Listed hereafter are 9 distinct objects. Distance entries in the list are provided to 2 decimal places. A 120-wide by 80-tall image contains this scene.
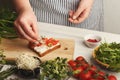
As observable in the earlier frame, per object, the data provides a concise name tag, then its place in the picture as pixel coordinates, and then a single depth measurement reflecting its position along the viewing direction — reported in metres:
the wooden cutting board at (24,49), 1.31
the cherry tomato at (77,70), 1.15
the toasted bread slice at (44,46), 1.32
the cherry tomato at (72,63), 1.18
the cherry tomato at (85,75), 1.13
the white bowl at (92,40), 1.36
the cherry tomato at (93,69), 1.15
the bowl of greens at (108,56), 1.18
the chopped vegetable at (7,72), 1.15
